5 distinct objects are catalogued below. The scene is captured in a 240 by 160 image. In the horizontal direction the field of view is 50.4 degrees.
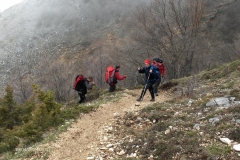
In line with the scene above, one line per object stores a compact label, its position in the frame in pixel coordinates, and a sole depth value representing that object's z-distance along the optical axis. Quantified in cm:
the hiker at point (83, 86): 1313
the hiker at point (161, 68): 1453
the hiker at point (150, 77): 1203
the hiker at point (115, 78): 1459
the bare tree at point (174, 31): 2195
